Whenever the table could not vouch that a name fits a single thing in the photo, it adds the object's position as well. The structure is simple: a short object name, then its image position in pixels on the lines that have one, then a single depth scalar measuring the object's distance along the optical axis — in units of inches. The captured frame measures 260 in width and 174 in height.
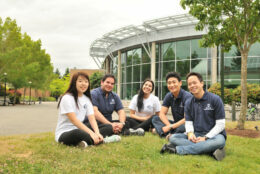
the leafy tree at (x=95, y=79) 1529.5
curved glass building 791.1
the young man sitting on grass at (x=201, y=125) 154.5
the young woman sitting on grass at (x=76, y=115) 168.6
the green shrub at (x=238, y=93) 561.0
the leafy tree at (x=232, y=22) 286.0
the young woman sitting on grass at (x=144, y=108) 249.9
